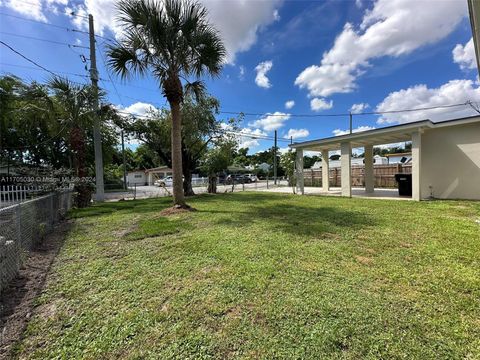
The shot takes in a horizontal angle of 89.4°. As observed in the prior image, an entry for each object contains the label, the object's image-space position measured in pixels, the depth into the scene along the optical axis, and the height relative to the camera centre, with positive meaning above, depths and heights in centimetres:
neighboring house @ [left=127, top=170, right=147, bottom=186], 4231 +13
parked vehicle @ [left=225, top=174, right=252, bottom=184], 3372 -53
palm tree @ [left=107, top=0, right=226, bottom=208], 698 +400
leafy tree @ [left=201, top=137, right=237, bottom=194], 1495 +123
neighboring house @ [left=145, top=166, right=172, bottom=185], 4063 +76
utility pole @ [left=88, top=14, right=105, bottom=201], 1165 +215
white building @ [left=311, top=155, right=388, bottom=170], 2478 +134
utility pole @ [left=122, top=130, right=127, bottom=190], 2362 +79
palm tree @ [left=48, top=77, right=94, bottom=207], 965 +266
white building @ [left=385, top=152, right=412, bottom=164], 2228 +155
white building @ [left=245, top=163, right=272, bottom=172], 4753 +164
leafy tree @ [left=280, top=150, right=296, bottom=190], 1667 +86
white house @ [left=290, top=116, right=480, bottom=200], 937 +73
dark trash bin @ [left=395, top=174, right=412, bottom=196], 1144 -55
